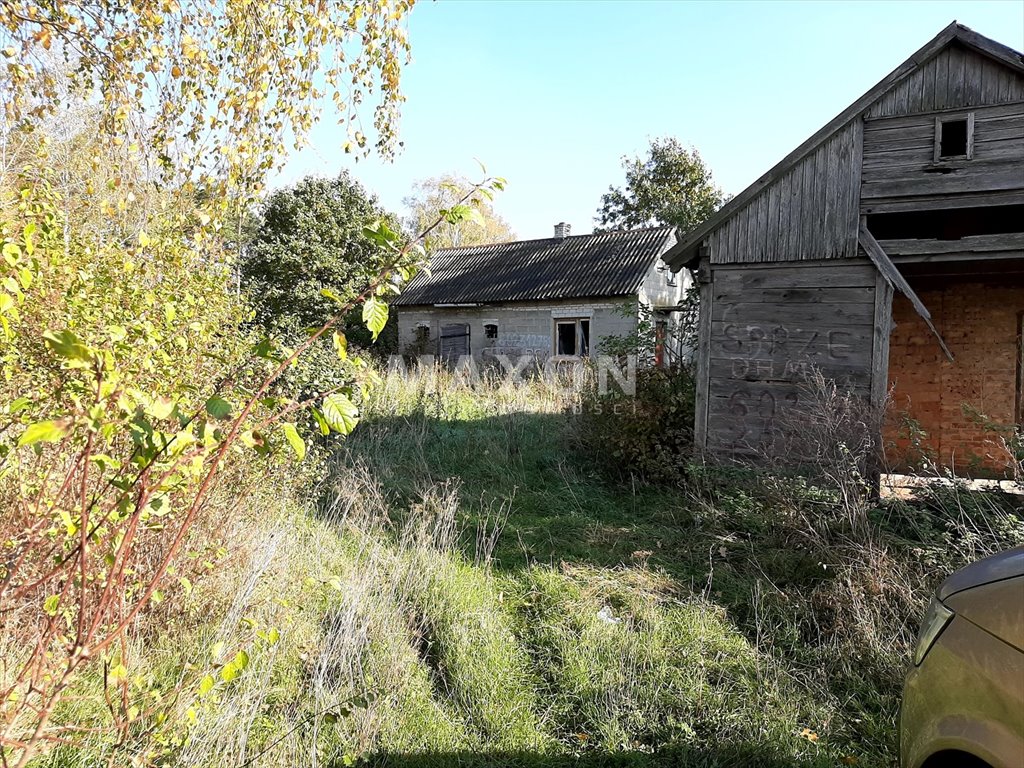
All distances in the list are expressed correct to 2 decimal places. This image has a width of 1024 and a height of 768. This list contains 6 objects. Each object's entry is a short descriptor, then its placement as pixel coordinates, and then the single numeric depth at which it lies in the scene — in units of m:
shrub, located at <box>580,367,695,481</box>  8.27
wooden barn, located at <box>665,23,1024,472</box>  6.73
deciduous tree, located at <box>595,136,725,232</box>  28.53
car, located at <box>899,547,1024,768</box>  1.72
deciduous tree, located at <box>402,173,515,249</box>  44.56
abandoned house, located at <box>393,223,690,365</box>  18.91
